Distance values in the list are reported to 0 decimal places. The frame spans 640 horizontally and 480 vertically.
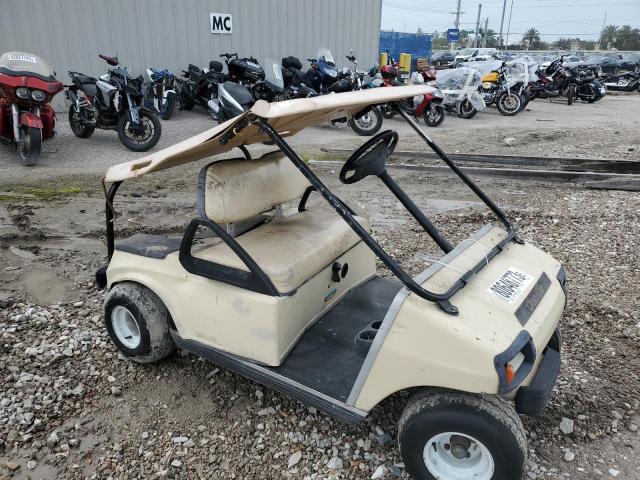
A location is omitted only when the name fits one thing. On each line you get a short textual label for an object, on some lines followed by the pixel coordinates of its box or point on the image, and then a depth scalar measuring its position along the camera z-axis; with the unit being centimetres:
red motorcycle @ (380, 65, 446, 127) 1060
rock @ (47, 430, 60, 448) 227
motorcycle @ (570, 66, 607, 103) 1616
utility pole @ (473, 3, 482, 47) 4899
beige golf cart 186
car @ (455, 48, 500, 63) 2811
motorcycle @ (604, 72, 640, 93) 2080
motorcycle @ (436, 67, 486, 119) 1189
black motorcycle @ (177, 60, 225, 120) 1021
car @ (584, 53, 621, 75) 2286
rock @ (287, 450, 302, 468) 221
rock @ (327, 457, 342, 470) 219
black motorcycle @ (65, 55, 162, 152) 731
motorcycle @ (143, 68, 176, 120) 1000
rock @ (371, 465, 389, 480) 215
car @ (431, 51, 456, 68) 3163
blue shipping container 2450
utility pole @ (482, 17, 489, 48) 5727
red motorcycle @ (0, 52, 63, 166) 620
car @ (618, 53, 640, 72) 2266
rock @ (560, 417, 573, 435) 236
